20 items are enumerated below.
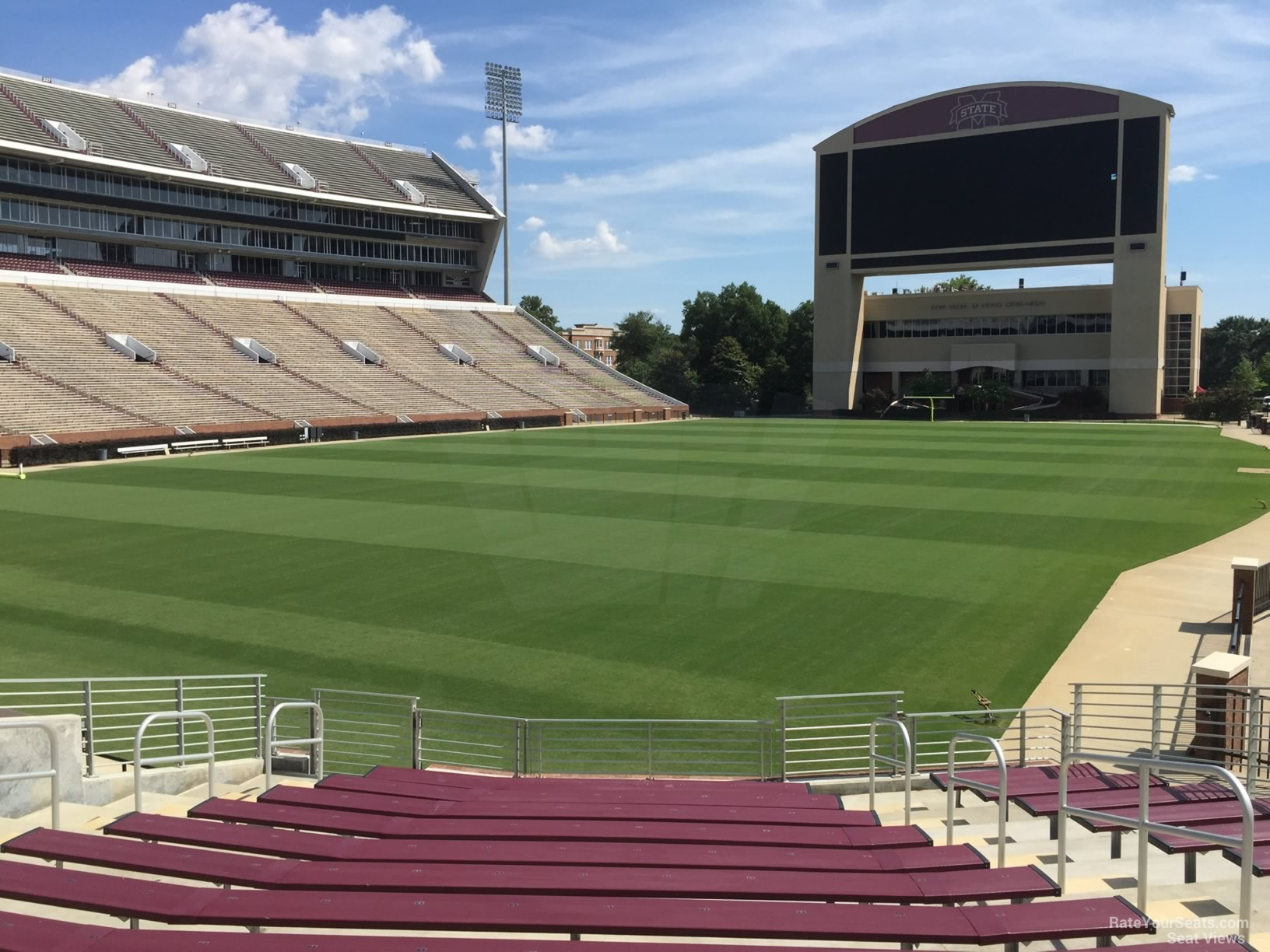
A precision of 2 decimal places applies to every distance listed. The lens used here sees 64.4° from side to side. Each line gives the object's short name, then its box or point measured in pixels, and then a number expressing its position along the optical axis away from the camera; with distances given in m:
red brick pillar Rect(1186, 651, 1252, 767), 10.98
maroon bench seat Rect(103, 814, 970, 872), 5.45
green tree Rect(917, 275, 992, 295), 143.38
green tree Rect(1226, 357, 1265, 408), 75.29
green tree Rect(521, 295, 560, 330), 135.38
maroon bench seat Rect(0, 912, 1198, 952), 4.12
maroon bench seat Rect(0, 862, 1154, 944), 4.34
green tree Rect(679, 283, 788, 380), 108.12
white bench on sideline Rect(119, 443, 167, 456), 46.94
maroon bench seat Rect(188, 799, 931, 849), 6.11
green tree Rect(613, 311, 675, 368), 135.25
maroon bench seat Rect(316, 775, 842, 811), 7.59
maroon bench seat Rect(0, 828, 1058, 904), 4.90
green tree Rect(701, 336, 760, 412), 98.44
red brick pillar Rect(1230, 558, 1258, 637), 15.26
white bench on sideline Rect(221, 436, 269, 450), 51.78
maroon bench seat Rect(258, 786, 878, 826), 6.78
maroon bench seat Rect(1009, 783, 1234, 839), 6.60
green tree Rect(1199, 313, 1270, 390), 133.50
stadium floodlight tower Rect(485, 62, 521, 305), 88.12
